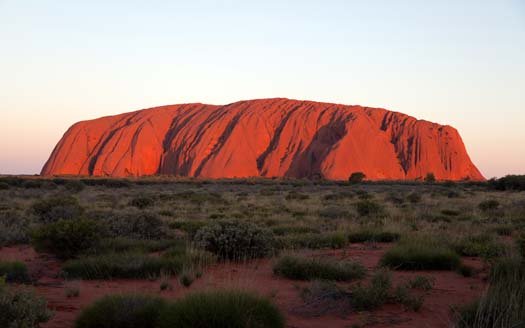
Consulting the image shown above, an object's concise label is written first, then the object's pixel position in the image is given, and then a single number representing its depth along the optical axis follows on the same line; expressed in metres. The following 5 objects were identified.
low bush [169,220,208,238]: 11.93
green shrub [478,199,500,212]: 18.28
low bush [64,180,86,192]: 32.79
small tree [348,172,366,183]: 60.44
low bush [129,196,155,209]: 20.30
